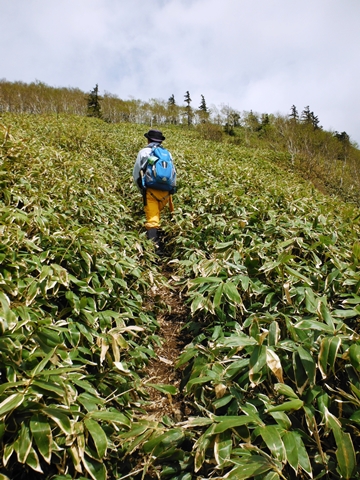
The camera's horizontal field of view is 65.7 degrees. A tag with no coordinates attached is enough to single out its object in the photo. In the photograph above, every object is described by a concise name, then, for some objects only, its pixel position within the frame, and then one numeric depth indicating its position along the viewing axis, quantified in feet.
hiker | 13.23
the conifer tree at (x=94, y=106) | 106.67
